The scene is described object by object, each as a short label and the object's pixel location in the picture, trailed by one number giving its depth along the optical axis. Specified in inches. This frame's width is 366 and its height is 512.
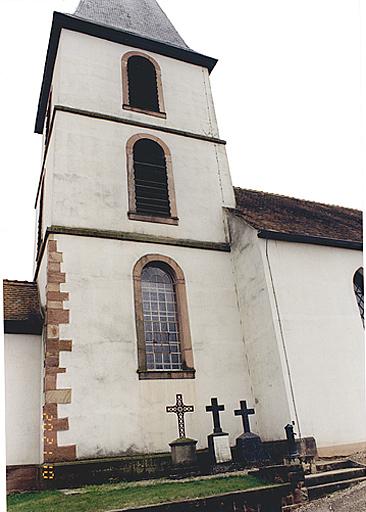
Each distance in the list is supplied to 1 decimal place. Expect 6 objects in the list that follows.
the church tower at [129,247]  396.2
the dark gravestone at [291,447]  336.8
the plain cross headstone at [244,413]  391.9
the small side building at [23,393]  383.9
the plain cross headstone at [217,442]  376.2
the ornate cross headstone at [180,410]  402.0
